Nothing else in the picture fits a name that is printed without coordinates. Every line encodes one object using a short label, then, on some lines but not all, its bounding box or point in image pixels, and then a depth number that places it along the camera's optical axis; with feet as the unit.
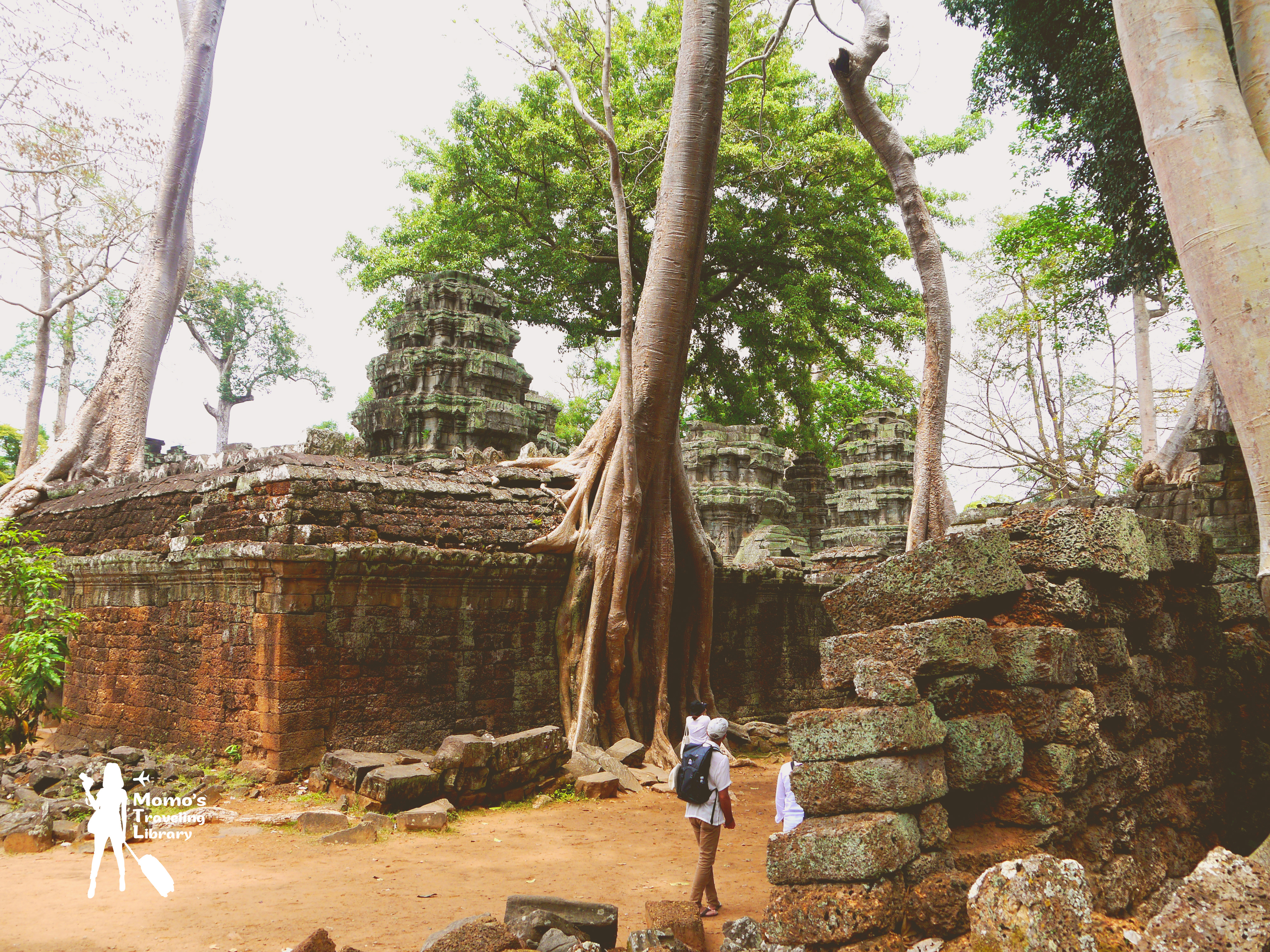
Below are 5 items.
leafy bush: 23.85
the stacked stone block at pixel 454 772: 21.61
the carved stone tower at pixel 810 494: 75.46
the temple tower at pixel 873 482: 67.72
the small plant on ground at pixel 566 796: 24.98
